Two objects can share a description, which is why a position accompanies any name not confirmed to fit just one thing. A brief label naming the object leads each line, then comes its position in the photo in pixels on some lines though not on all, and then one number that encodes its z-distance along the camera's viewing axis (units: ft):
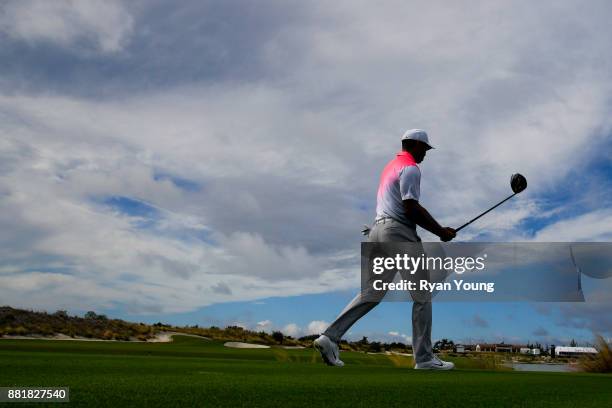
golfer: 23.63
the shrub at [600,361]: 33.40
